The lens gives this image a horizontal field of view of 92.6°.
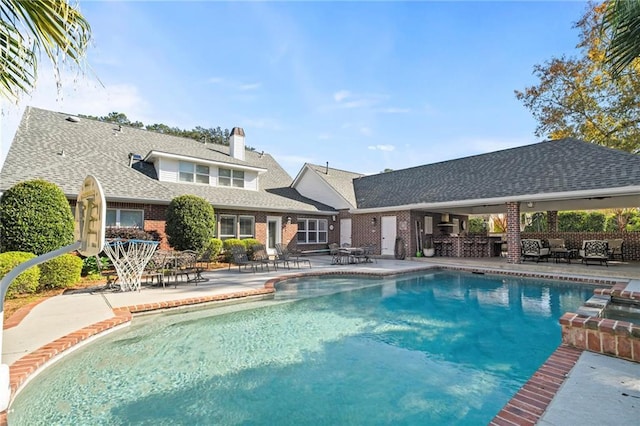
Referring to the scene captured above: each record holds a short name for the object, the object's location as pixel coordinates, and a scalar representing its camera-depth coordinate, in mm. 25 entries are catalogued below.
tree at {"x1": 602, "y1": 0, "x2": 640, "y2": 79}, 3637
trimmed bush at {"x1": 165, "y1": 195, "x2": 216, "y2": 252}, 12088
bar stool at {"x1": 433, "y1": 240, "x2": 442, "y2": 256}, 18659
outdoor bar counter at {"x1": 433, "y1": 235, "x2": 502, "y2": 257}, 17516
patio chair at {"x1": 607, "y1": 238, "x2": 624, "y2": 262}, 14328
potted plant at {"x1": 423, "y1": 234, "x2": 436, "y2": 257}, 17703
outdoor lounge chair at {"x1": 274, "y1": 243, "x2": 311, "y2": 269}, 13419
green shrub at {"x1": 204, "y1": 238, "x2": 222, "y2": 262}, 13673
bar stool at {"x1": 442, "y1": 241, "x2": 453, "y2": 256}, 18172
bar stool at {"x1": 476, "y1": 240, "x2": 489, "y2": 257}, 17547
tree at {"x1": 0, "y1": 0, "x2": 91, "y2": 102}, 2182
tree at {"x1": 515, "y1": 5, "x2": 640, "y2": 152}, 17156
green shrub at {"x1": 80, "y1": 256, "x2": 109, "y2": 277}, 10664
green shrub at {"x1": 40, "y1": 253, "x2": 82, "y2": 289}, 8281
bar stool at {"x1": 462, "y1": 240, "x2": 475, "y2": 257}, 17641
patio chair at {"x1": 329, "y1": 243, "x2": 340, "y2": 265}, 15062
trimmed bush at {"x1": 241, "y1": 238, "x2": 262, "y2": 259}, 14623
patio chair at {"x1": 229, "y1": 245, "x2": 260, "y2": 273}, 11875
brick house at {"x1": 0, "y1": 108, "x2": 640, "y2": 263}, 12391
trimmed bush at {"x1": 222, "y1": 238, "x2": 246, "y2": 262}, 14844
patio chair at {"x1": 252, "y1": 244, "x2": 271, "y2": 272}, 12414
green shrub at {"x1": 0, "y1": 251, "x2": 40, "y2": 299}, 7176
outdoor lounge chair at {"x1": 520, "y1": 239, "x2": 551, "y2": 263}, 14534
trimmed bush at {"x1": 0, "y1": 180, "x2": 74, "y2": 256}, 8672
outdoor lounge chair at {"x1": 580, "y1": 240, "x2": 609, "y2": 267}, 12828
